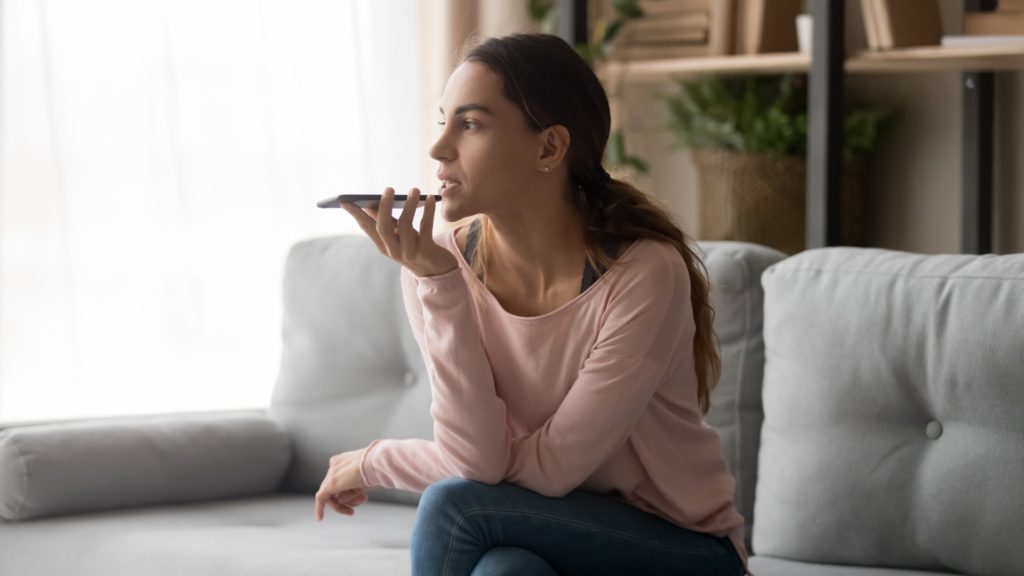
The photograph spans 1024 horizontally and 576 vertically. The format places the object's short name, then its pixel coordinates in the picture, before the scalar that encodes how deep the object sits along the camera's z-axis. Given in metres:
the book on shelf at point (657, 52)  3.14
